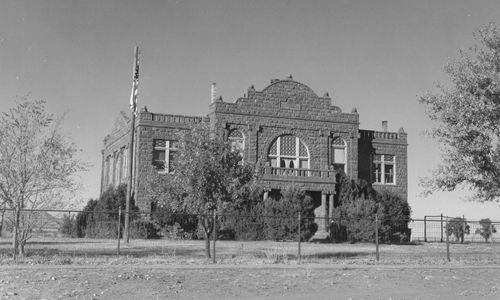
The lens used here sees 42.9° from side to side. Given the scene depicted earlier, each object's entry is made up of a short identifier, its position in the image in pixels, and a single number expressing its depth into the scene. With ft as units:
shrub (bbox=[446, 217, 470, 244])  106.06
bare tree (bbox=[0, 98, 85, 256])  65.05
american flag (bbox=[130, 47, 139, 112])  111.96
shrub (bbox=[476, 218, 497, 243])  109.81
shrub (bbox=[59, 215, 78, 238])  108.17
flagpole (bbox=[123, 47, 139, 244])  108.17
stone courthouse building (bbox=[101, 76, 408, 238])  133.49
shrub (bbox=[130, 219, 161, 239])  115.03
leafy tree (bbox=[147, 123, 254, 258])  71.46
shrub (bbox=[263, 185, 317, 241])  112.47
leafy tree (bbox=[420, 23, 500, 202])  79.56
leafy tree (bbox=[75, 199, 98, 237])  114.42
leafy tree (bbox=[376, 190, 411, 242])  116.47
